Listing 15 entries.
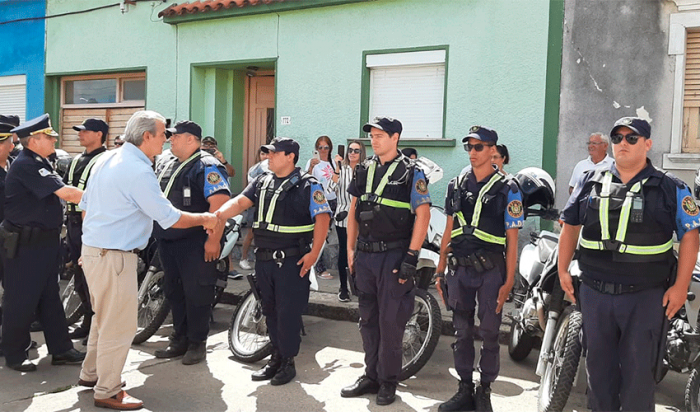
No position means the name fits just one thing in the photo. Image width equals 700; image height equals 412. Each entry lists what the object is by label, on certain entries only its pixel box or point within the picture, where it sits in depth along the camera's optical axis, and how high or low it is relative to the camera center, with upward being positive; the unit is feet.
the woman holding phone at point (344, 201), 25.43 -1.99
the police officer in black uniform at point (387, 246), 15.57 -2.16
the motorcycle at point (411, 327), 17.28 -4.81
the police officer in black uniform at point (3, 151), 19.06 -0.36
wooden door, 39.32 +1.86
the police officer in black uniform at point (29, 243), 17.11 -2.68
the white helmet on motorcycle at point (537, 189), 17.12 -0.80
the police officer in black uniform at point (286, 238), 17.08 -2.25
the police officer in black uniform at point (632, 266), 12.01 -1.86
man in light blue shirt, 14.55 -1.94
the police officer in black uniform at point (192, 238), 18.31 -2.49
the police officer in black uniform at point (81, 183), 20.85 -1.31
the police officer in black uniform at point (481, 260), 14.83 -2.27
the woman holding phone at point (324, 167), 29.01 -0.74
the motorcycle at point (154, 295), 20.35 -4.63
